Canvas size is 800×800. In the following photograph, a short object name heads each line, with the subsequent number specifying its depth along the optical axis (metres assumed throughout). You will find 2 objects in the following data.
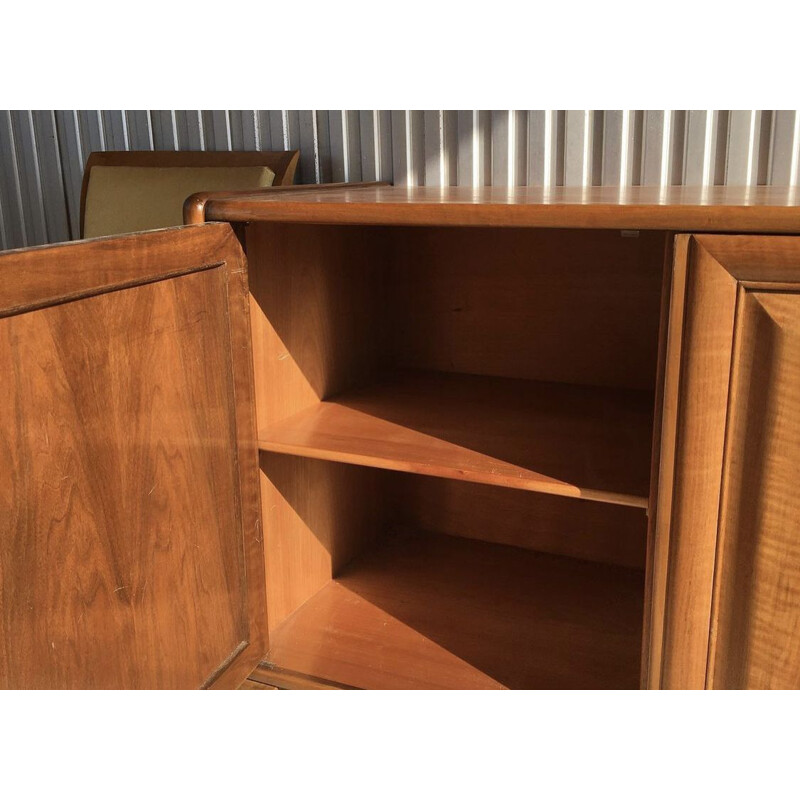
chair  1.41
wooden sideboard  0.72
